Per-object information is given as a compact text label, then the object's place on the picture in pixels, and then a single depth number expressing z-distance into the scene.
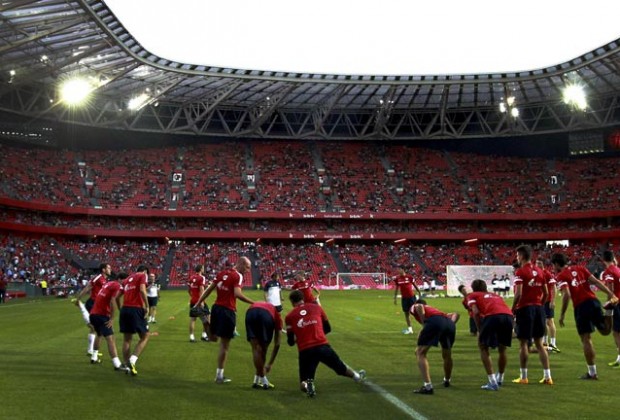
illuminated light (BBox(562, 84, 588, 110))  58.09
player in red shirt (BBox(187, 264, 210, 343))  17.69
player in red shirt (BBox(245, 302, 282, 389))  10.43
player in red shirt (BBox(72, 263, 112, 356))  13.39
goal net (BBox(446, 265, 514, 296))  48.91
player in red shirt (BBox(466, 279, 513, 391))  10.43
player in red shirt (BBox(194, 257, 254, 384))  10.94
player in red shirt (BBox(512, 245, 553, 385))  10.94
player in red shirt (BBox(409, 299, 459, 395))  10.02
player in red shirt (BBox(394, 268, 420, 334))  20.20
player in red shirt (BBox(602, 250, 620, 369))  12.50
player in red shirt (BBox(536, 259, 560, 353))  15.66
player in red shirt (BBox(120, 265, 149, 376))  11.88
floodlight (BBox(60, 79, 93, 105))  51.56
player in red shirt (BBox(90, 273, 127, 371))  12.37
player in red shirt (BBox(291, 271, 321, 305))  17.60
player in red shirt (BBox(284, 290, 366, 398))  9.53
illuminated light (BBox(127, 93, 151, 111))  59.88
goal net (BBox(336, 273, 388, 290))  62.88
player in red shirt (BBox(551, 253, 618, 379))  11.55
